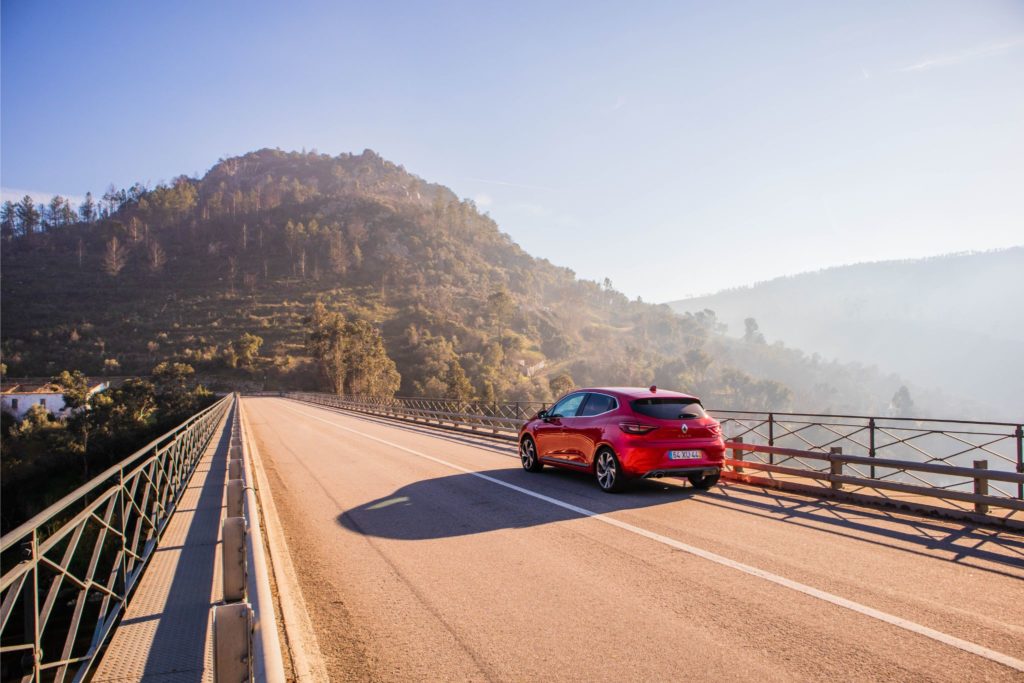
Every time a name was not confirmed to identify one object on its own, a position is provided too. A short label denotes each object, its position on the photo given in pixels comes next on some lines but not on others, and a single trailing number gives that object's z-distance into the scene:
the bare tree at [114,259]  171.12
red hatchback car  9.10
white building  78.25
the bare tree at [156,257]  179.07
